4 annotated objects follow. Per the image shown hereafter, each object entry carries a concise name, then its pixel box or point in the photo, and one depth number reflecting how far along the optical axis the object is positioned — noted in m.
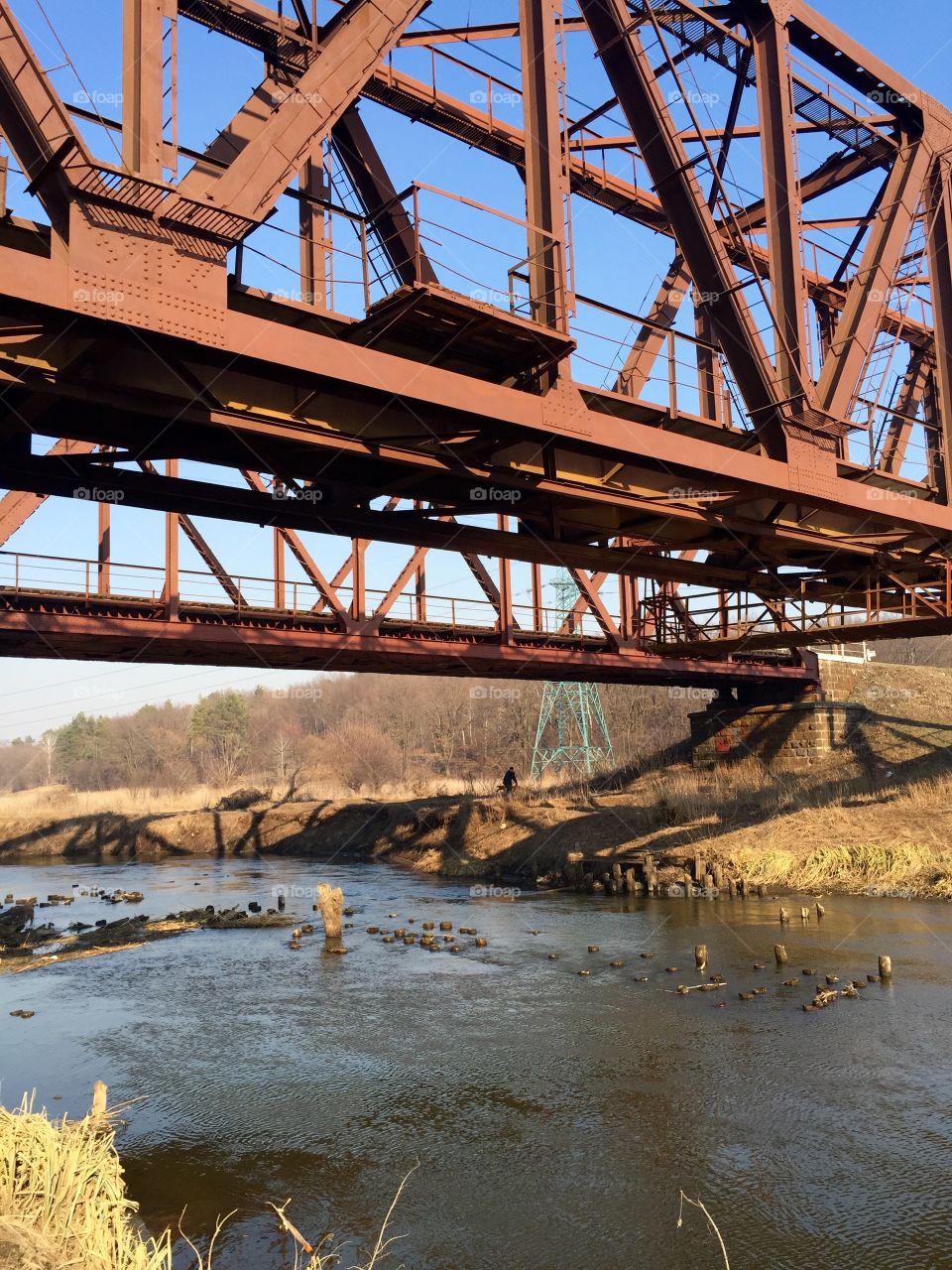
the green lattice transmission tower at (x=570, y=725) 53.99
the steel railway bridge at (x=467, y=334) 6.10
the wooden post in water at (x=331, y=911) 19.70
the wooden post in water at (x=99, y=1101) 8.54
